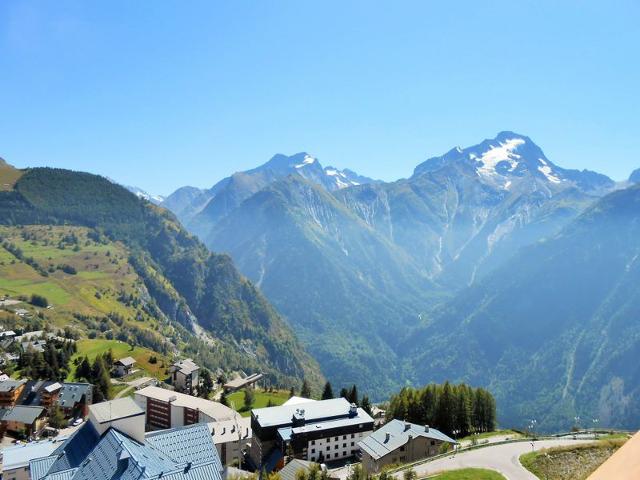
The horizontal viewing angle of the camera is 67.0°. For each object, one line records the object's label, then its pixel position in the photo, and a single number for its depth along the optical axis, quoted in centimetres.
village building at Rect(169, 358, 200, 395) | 13738
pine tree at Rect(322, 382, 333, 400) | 11750
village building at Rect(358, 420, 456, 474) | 6750
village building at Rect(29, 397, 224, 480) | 4709
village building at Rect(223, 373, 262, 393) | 14738
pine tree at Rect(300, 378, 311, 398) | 13932
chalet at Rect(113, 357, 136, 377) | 13550
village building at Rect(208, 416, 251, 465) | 8138
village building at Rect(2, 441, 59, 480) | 6206
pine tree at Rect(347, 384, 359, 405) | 10657
